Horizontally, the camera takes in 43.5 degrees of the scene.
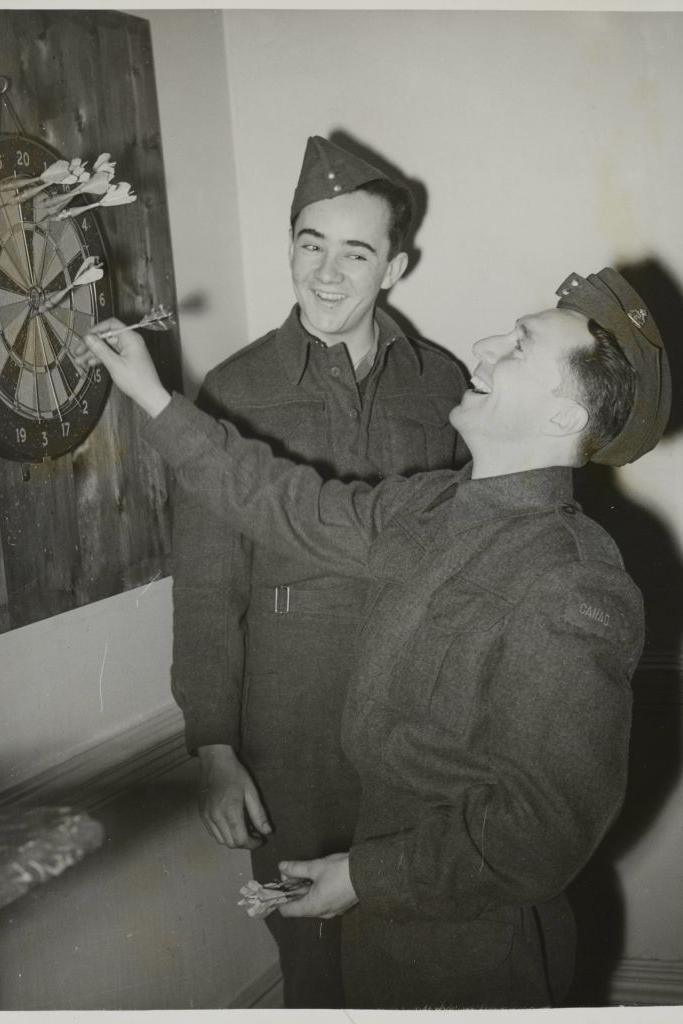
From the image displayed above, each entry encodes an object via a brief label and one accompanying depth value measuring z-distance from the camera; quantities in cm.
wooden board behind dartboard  116
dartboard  112
